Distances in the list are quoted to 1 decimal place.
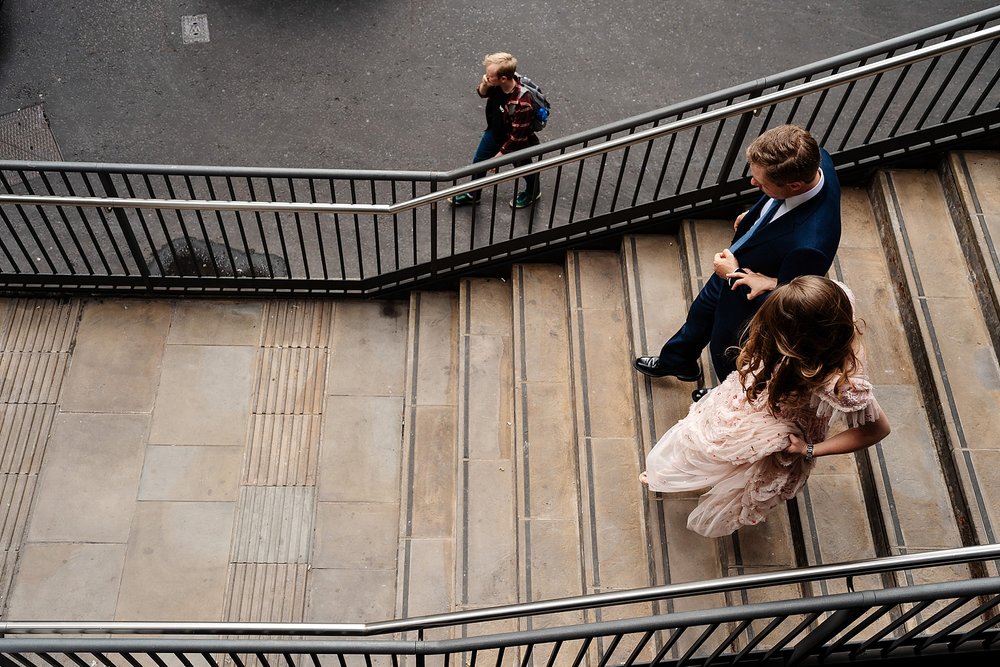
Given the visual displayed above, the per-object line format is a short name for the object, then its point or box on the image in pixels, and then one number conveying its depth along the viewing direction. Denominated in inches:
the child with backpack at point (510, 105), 207.6
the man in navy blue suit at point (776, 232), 129.3
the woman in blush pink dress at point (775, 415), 111.1
